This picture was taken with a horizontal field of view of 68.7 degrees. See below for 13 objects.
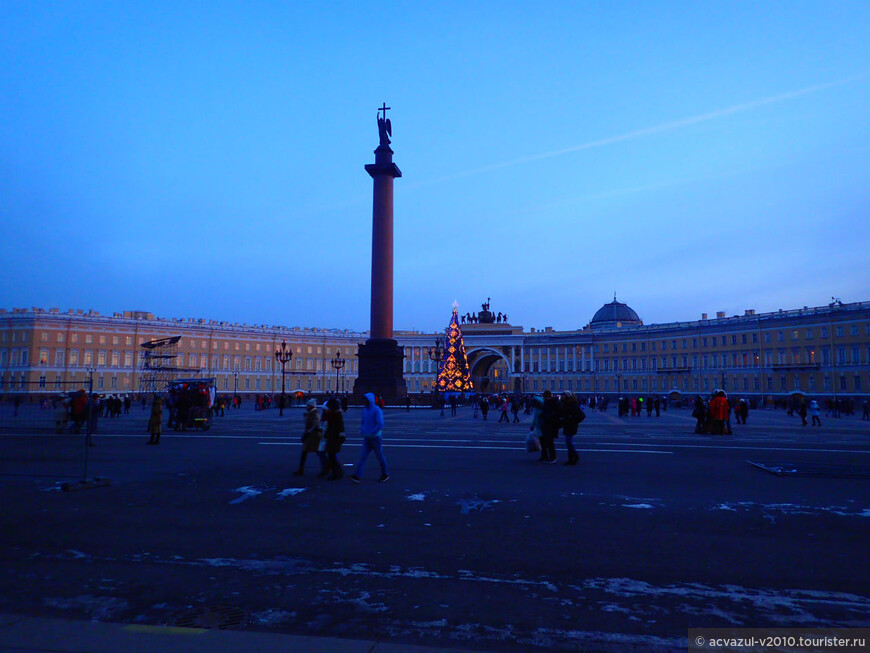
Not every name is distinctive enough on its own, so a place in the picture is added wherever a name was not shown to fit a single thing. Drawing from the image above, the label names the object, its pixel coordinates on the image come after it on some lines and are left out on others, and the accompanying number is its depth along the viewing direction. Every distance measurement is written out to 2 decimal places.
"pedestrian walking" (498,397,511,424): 37.37
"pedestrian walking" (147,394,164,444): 18.83
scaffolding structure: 76.79
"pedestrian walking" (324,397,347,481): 11.84
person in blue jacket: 11.50
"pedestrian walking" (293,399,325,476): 12.12
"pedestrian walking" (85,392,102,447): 10.86
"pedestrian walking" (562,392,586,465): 14.33
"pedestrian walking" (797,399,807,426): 34.25
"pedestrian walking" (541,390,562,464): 14.79
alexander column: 47.25
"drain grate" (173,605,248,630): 4.58
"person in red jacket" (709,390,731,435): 25.12
